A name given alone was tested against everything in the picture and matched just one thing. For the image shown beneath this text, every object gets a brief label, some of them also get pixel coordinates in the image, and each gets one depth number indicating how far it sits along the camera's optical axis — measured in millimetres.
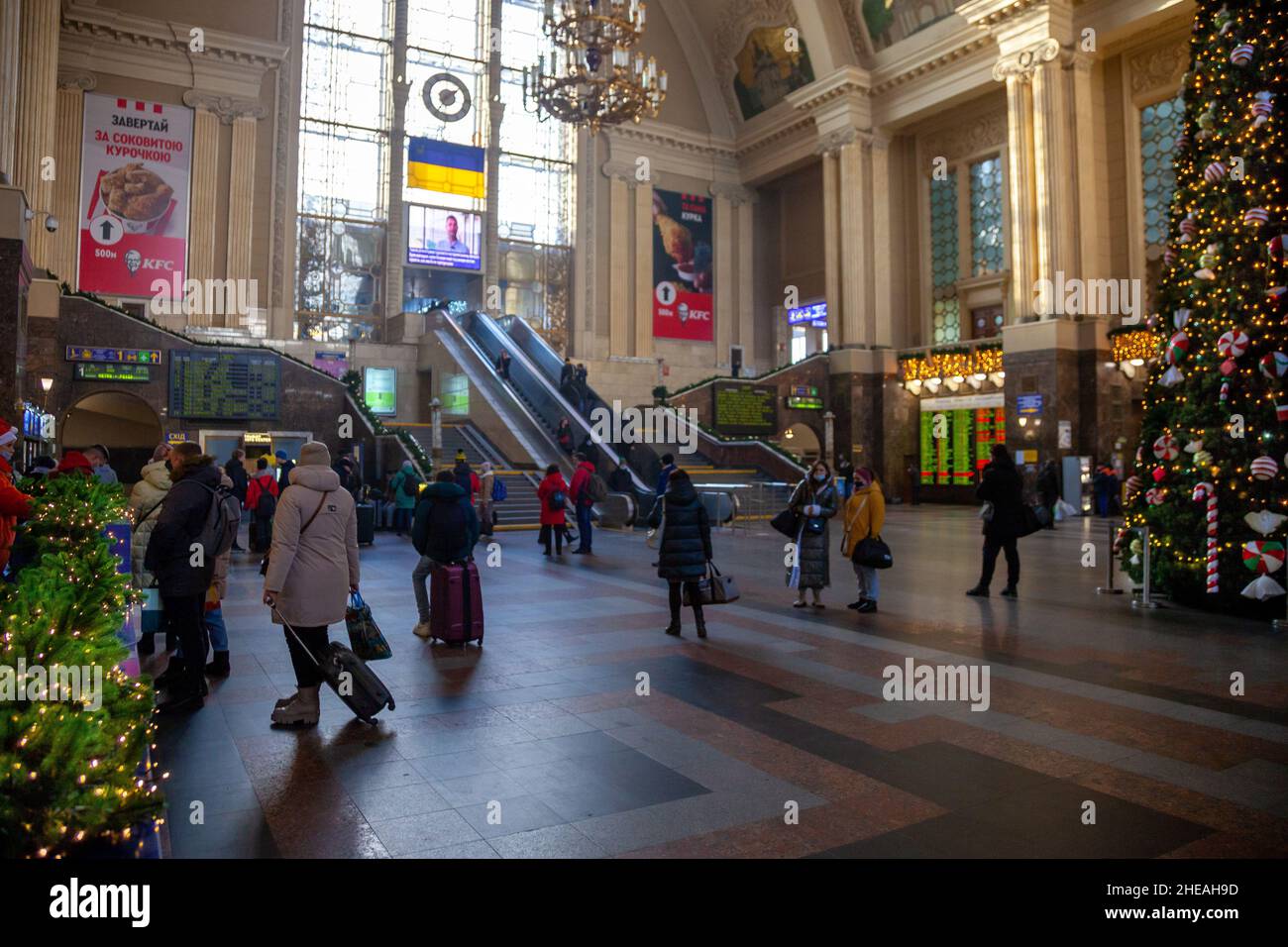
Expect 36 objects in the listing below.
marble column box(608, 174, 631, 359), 31516
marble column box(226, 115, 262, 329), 25422
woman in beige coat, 4547
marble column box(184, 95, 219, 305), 24766
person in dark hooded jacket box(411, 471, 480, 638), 6738
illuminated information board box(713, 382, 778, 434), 26078
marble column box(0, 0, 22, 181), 13609
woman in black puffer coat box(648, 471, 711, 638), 6934
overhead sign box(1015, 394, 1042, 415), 21719
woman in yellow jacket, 8102
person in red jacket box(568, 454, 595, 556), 12820
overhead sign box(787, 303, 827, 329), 30578
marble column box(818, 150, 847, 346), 28594
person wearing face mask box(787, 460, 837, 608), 7988
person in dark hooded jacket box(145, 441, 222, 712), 4996
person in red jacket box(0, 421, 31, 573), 4184
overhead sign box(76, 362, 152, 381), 18328
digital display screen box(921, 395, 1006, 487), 25469
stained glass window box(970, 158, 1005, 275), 26656
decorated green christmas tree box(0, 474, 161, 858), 1881
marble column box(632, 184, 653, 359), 31891
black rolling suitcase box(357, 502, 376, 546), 13748
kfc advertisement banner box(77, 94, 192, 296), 23219
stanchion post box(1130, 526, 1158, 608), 8211
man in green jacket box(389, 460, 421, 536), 15523
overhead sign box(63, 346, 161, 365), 18141
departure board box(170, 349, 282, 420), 19578
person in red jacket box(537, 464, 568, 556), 12422
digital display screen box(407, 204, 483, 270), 29172
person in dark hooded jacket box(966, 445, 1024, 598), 8641
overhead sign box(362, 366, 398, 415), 26609
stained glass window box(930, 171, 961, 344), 28031
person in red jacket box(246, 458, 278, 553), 11609
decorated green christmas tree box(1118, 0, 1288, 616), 7500
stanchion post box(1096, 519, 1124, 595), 8992
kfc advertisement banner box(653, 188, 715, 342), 32531
